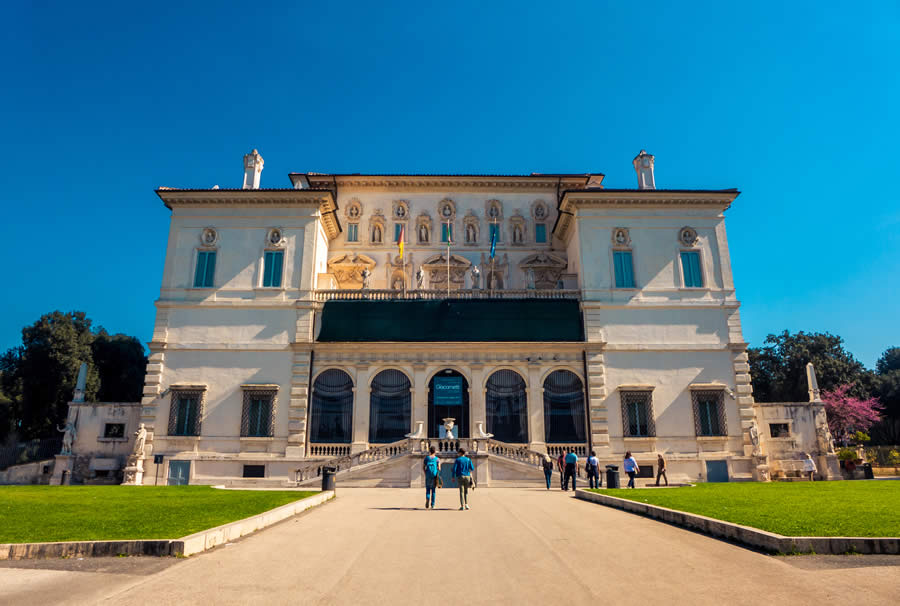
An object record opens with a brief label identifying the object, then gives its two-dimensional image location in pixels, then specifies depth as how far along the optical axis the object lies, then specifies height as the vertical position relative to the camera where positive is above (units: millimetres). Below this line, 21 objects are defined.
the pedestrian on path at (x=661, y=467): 27627 -865
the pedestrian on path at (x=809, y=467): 29531 -920
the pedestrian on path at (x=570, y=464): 24427 -618
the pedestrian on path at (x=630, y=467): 25594 -766
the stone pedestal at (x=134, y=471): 28578 -963
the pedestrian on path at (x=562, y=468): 24875 -818
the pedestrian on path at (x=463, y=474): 16841 -695
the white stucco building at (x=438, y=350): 30234 +5436
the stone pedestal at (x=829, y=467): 29970 -941
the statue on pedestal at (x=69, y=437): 30378 +780
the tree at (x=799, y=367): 51500 +7573
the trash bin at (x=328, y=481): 22391 -1163
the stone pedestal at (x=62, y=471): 29734 -981
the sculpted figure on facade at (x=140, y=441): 29344 +538
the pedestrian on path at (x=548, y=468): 24891 -773
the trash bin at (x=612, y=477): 24250 -1149
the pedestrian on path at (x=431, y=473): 17047 -674
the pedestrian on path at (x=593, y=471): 25145 -944
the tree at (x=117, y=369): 49750 +7150
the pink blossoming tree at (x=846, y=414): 46625 +2795
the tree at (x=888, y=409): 54656 +3725
